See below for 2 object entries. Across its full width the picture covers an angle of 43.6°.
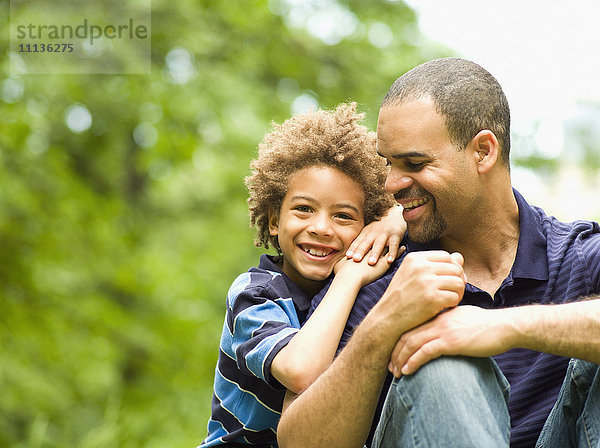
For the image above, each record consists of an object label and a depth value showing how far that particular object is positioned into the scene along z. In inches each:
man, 71.1
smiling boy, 85.8
